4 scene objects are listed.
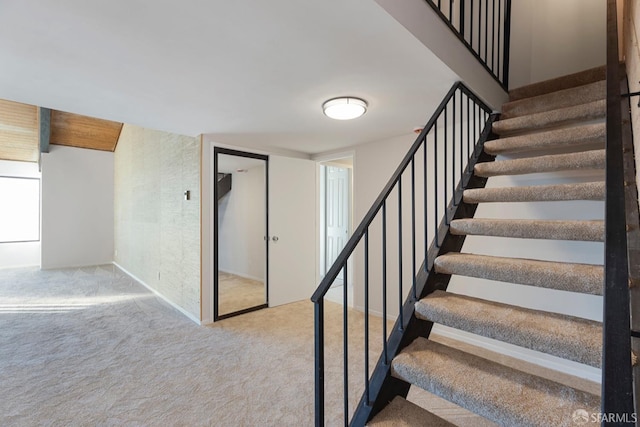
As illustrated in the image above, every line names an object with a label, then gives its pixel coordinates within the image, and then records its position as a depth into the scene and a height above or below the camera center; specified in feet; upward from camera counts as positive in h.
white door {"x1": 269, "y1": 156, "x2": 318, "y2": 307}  13.11 -0.76
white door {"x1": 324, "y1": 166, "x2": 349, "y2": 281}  17.54 +0.11
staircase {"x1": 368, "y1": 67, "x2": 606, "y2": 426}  3.60 -1.48
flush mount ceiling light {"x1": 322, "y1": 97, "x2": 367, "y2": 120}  7.54 +2.68
